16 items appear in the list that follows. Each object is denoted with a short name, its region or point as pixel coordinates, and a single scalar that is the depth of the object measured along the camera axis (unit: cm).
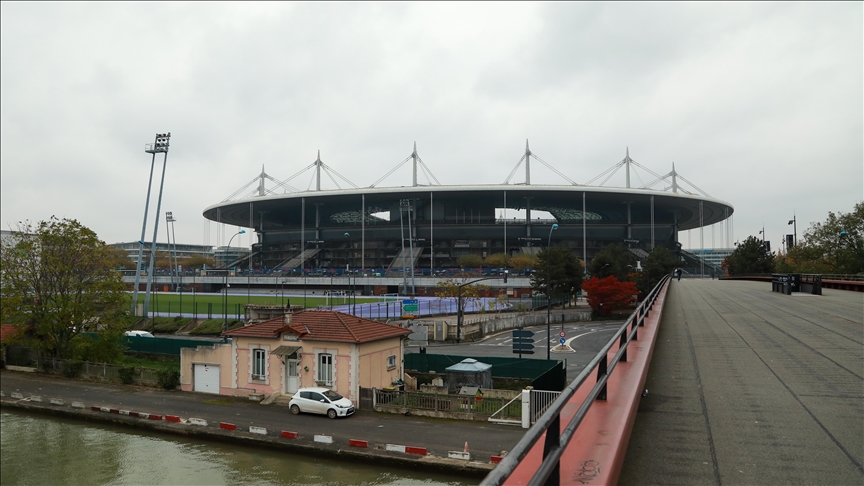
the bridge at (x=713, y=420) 328
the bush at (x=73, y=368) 3503
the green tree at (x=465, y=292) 6931
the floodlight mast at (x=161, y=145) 6579
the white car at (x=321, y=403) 2469
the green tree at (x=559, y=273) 7362
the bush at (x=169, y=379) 3144
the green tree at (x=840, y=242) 5531
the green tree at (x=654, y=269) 7562
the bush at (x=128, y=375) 3322
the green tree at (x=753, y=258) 9575
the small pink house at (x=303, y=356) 2673
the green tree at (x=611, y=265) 8029
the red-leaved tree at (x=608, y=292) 6638
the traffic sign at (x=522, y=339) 3125
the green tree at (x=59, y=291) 3541
